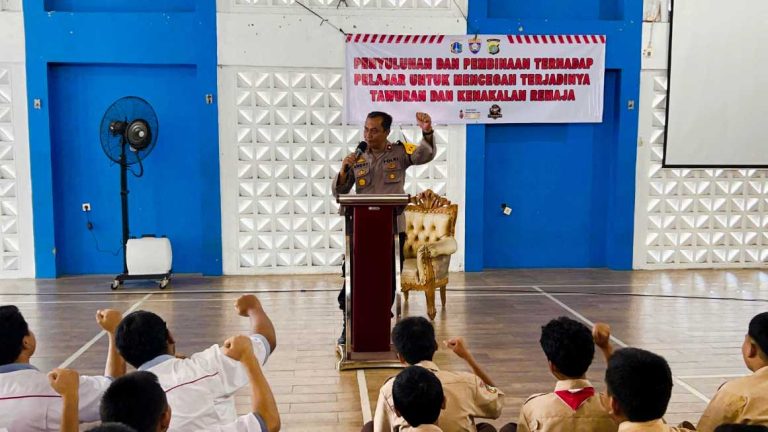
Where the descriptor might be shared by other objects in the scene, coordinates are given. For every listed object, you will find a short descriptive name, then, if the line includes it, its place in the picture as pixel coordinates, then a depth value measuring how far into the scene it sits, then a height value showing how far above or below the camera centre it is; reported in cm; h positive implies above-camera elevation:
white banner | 705 +101
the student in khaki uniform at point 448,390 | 211 -79
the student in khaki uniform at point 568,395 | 194 -73
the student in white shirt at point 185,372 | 193 -67
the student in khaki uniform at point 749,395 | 192 -72
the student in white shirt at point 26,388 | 194 -72
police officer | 429 +1
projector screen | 724 +97
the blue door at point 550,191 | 747 -31
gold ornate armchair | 517 -69
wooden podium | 391 -71
